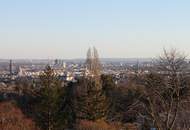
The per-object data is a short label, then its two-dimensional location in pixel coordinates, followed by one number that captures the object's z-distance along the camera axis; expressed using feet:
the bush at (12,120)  90.27
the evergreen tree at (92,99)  133.59
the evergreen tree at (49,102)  122.62
